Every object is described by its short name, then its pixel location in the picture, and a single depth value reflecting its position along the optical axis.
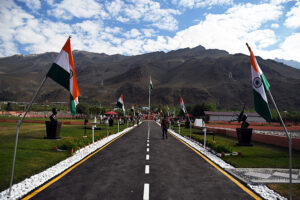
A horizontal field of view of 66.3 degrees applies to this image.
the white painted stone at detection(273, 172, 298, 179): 7.94
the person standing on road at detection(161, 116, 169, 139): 20.00
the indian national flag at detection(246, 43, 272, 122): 7.44
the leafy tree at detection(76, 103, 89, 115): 81.59
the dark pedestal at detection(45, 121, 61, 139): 18.00
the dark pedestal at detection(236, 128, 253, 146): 16.47
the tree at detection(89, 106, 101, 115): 92.64
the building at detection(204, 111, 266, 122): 71.25
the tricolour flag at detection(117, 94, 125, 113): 29.58
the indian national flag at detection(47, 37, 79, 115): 7.66
